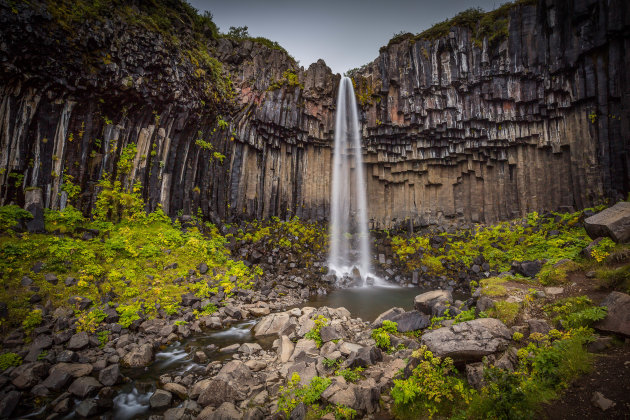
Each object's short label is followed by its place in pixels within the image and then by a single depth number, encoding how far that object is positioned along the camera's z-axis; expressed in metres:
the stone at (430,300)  8.65
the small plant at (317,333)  7.34
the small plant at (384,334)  6.71
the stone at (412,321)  7.57
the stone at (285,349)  6.80
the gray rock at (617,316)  4.19
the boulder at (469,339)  4.76
